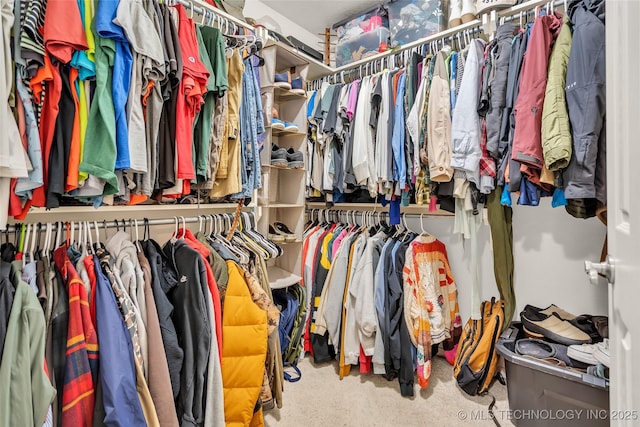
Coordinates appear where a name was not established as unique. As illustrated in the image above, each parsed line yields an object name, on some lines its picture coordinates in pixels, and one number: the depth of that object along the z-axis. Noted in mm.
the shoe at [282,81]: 1841
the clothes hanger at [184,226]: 1428
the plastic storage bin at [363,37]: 2261
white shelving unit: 1926
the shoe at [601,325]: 1502
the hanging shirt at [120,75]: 981
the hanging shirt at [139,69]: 1037
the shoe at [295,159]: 1981
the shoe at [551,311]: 1759
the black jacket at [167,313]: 1117
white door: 567
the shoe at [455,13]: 1829
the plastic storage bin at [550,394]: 1326
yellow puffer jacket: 1252
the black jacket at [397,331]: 1839
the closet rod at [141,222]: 1173
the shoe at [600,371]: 1312
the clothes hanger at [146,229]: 1388
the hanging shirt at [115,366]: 927
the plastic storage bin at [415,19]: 1960
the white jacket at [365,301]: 1942
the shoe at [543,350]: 1445
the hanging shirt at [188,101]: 1171
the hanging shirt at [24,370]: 821
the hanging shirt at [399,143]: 1822
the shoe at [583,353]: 1376
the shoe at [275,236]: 1977
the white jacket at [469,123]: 1561
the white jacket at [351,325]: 1990
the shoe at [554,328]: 1534
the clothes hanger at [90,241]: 1204
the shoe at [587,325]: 1531
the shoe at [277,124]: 1842
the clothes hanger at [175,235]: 1364
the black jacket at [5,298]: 854
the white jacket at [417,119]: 1749
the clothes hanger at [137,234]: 1269
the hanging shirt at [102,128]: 966
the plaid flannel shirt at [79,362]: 908
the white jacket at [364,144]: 1969
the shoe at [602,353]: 1264
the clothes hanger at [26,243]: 1081
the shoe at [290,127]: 1940
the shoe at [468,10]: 1779
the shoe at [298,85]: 1971
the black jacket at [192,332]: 1144
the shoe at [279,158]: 1884
